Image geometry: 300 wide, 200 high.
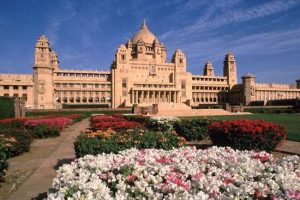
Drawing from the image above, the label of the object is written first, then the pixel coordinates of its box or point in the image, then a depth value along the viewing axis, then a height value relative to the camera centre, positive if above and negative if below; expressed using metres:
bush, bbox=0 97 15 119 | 31.66 -0.37
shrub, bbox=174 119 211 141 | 15.91 -1.40
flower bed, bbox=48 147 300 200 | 4.44 -1.29
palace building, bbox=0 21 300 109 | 77.56 +5.74
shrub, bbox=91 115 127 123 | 23.60 -1.32
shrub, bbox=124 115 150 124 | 21.67 -1.33
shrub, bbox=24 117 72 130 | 20.48 -1.33
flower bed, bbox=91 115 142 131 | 16.61 -1.29
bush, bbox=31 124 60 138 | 19.11 -1.78
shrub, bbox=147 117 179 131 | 17.79 -1.26
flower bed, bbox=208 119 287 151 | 10.70 -1.17
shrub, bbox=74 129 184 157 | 9.23 -1.25
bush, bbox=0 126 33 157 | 12.59 -1.65
